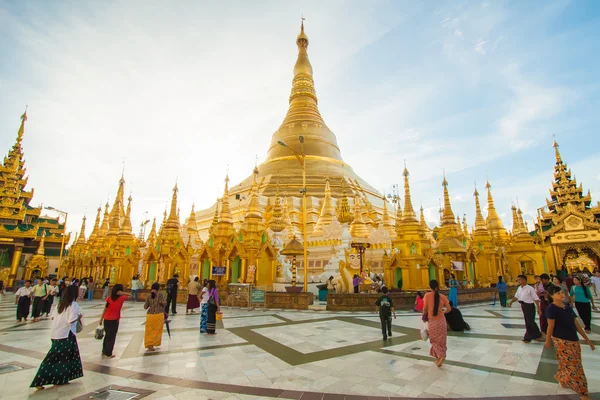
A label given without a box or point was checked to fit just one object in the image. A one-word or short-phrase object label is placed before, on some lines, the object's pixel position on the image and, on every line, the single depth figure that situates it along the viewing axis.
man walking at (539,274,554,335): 7.42
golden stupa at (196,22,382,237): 34.62
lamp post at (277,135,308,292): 14.35
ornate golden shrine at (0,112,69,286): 31.03
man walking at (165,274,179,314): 12.15
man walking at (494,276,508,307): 14.44
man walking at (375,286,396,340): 7.43
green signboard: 14.06
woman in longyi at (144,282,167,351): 6.64
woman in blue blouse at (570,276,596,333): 8.31
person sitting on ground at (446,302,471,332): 8.52
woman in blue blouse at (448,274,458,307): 10.53
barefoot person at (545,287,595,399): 4.05
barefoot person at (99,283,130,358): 6.14
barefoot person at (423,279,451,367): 5.42
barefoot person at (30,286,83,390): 4.54
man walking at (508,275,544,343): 7.12
